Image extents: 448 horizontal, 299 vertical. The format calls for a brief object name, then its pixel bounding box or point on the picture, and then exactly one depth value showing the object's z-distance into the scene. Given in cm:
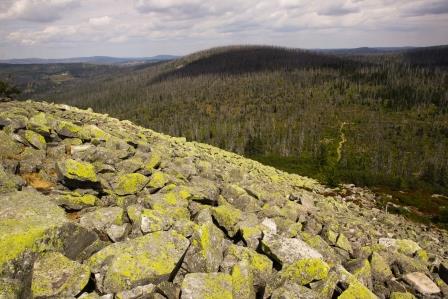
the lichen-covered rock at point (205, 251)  1297
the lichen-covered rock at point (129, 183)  1850
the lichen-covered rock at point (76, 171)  1717
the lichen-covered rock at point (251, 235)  1555
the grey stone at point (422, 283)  1534
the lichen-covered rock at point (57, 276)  1008
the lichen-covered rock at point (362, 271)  1501
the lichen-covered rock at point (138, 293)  1047
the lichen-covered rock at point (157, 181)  1955
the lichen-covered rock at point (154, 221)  1420
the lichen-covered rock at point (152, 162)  2210
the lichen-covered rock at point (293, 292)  1155
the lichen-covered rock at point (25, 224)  1028
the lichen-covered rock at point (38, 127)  2212
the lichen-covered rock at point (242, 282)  1192
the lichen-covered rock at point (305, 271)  1312
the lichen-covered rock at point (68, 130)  2364
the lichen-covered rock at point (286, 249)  1432
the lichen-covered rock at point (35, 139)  2073
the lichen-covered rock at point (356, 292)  1244
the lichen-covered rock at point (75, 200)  1537
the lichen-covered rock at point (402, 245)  2091
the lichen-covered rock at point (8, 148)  1845
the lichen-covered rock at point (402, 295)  1412
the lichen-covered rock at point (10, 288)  942
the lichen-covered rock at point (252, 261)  1332
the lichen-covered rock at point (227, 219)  1648
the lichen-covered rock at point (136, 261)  1091
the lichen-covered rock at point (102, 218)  1392
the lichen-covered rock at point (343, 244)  1868
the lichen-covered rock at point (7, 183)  1424
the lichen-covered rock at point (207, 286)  1116
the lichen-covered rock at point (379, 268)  1600
